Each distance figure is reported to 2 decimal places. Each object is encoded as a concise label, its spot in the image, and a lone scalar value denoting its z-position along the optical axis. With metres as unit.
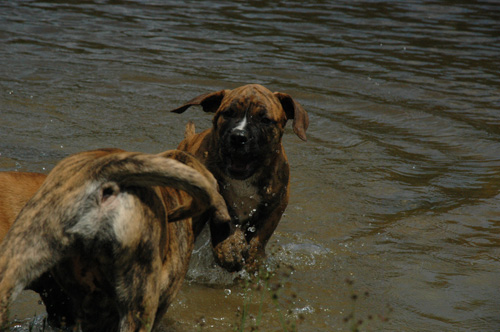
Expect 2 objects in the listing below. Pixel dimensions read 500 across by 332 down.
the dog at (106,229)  6.38
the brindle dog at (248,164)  11.73
